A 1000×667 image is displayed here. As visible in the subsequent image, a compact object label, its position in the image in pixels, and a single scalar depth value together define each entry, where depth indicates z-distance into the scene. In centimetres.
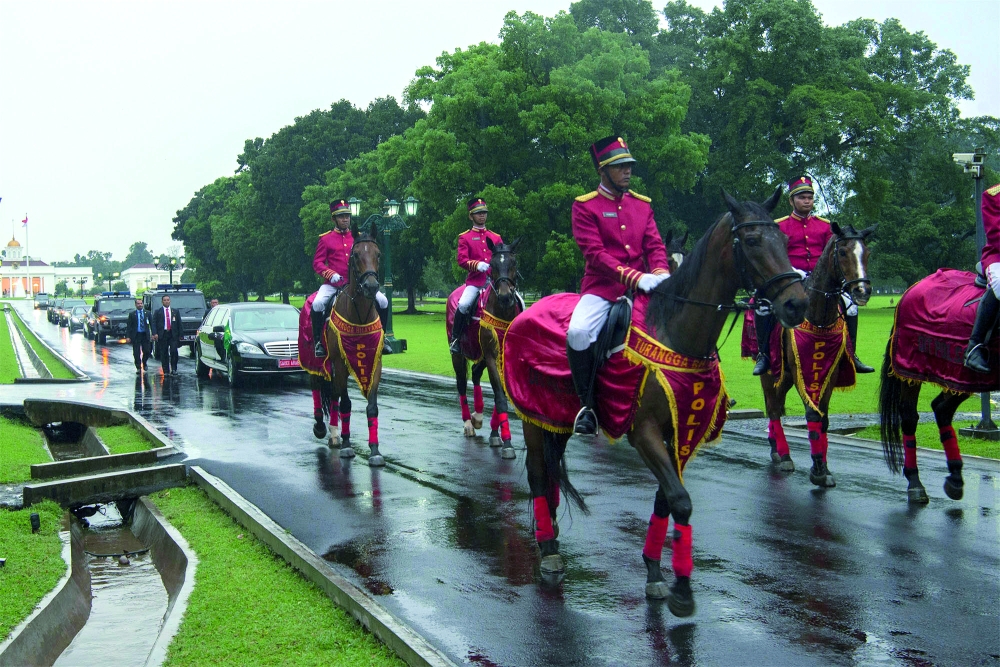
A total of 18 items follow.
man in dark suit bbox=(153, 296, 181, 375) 2583
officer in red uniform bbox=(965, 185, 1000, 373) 814
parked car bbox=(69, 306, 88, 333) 6041
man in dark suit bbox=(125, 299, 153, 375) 2681
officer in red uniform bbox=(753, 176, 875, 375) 1071
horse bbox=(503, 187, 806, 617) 594
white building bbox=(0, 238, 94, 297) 19050
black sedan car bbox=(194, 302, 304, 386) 2175
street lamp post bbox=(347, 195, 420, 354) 3203
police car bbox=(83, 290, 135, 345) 4512
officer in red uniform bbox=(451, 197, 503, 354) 1304
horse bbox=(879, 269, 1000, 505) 863
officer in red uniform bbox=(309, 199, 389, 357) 1309
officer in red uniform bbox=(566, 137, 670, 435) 673
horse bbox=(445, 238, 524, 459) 1209
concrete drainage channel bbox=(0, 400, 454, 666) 582
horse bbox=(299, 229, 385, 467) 1168
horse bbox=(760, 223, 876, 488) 920
